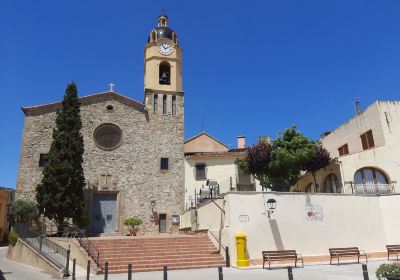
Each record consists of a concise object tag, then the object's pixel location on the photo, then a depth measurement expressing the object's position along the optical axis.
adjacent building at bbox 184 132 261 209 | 26.28
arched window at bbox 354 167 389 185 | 20.66
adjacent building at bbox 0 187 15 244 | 36.31
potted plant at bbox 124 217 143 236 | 22.25
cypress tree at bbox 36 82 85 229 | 20.59
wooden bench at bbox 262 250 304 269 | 13.98
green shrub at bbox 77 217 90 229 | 21.68
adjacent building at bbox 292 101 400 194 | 20.27
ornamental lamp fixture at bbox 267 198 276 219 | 16.04
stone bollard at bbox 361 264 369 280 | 7.08
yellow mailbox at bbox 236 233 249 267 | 14.38
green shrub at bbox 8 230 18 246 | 19.73
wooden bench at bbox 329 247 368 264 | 14.91
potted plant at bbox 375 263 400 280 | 7.85
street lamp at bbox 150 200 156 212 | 24.84
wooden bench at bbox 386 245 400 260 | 16.31
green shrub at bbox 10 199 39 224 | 21.61
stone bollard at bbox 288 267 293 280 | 7.66
